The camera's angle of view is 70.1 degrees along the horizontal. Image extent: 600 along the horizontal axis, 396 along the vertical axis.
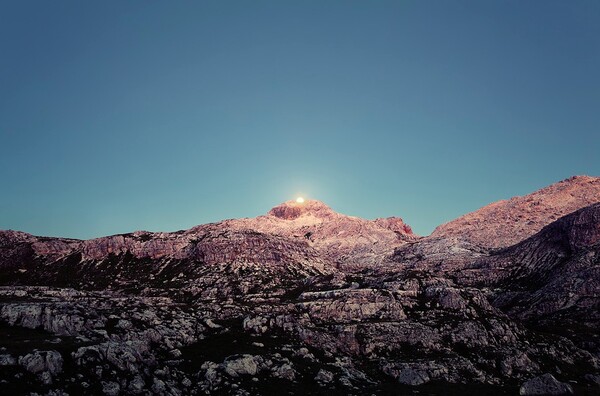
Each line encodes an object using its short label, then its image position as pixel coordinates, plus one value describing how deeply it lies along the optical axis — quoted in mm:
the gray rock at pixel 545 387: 87500
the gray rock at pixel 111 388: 64062
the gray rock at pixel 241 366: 83938
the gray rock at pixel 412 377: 95350
